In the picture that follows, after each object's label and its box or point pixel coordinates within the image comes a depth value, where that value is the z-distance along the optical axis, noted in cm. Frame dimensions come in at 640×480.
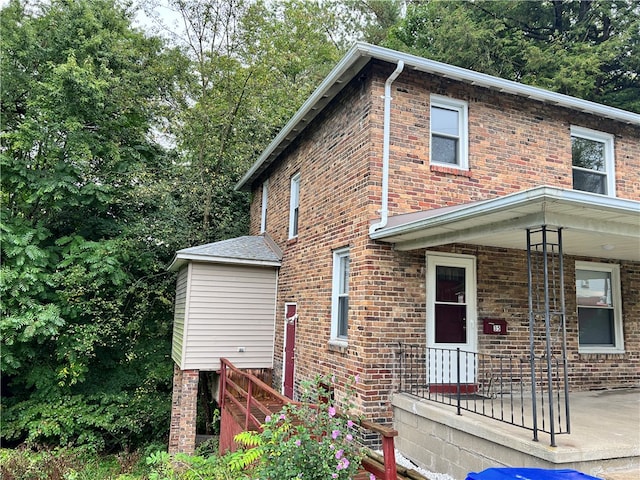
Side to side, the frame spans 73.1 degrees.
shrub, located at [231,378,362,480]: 353
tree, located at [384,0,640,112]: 1554
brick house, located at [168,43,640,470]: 617
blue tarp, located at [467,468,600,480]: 304
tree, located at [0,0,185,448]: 1052
